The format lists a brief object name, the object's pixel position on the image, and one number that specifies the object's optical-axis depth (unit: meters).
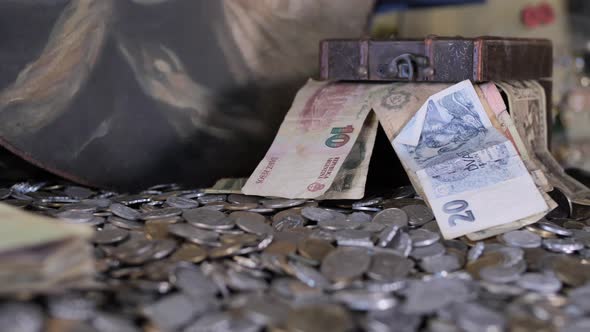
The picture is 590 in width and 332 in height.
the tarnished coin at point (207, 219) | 0.74
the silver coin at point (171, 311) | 0.64
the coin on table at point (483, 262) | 0.70
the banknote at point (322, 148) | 0.78
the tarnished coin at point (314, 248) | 0.71
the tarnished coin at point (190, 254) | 0.69
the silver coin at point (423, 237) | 0.72
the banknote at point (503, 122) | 0.78
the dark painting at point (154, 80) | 0.81
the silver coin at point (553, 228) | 0.74
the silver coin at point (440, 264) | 0.70
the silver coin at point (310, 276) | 0.67
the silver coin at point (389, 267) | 0.68
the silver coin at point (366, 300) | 0.65
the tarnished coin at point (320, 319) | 0.63
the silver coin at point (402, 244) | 0.71
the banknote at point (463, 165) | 0.75
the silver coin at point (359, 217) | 0.76
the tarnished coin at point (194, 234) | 0.72
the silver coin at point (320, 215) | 0.76
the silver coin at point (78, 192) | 0.82
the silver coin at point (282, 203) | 0.78
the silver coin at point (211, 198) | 0.79
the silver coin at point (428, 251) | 0.71
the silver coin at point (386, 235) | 0.72
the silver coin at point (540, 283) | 0.67
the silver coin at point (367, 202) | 0.79
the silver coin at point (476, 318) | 0.64
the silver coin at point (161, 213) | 0.75
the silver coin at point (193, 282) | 0.66
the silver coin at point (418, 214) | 0.76
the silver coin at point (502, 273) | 0.68
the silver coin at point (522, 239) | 0.73
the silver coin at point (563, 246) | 0.72
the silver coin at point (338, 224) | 0.74
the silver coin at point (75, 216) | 0.75
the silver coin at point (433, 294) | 0.65
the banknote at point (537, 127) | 0.81
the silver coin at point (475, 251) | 0.71
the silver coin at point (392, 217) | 0.75
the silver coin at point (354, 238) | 0.72
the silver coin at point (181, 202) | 0.78
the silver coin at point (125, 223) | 0.75
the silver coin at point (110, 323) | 0.63
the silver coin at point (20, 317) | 0.62
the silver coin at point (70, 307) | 0.63
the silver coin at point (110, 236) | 0.71
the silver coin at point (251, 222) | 0.74
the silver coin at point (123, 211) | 0.76
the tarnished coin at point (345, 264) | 0.68
